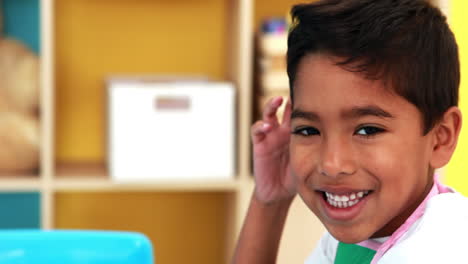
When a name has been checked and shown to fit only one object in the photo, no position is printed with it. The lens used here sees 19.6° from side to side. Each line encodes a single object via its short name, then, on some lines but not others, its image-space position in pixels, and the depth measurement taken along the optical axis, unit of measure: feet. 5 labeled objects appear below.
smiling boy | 4.84
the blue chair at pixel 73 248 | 5.19
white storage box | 7.70
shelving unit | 8.50
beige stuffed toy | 7.78
